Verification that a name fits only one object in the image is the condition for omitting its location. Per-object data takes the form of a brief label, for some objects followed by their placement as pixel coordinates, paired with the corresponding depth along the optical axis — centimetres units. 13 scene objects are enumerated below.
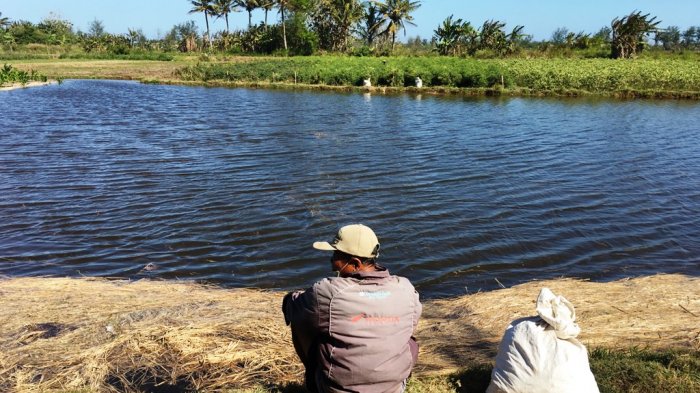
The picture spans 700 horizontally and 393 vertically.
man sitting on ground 329
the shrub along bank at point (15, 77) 3847
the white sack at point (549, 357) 383
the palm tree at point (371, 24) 6388
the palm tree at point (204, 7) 7769
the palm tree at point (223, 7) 7769
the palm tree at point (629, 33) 5009
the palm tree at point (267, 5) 6749
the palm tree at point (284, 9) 6446
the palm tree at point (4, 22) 8675
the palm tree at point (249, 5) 7000
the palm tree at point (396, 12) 6162
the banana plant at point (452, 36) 5733
